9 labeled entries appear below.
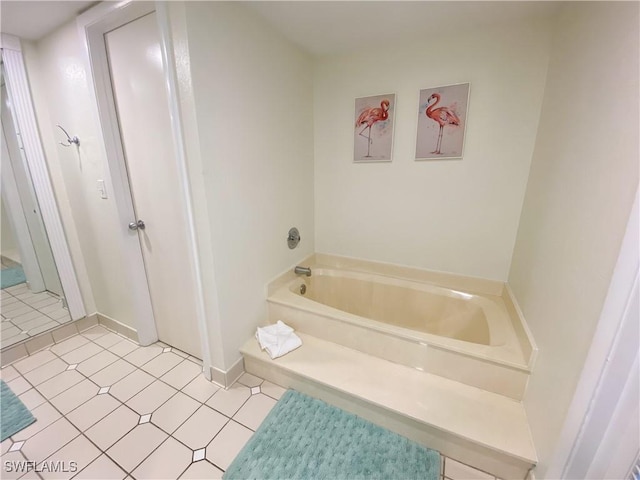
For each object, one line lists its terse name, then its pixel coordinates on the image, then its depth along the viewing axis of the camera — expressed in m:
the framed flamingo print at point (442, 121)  1.61
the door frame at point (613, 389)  0.65
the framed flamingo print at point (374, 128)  1.80
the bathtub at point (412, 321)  1.28
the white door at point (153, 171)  1.33
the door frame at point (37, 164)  1.58
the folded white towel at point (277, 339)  1.56
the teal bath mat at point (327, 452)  1.10
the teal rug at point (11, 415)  1.27
